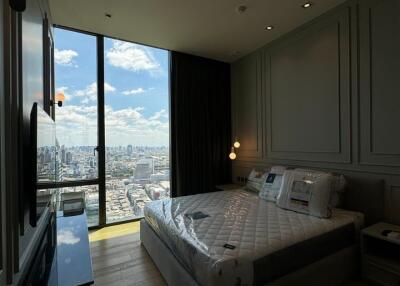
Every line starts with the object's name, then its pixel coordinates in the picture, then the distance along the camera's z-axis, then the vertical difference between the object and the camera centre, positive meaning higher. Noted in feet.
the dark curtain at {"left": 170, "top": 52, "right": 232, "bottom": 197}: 12.52 +1.09
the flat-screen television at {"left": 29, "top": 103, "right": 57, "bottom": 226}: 3.67 -0.34
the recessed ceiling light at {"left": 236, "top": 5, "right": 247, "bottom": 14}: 8.19 +5.07
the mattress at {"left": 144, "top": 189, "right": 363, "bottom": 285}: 4.79 -2.52
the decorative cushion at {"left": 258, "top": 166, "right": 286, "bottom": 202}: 8.92 -1.82
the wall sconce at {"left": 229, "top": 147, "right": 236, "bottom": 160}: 12.48 -0.76
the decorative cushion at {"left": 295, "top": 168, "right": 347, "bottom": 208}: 7.57 -1.73
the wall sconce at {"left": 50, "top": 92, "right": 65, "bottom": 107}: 9.11 +1.92
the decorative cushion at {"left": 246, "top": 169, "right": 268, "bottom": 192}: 10.15 -1.84
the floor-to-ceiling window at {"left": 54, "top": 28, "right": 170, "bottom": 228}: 10.37 +1.01
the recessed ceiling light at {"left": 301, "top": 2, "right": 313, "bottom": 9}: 8.07 +5.09
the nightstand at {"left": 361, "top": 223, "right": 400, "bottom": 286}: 6.00 -3.39
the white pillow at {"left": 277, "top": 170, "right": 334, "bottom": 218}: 7.07 -1.78
